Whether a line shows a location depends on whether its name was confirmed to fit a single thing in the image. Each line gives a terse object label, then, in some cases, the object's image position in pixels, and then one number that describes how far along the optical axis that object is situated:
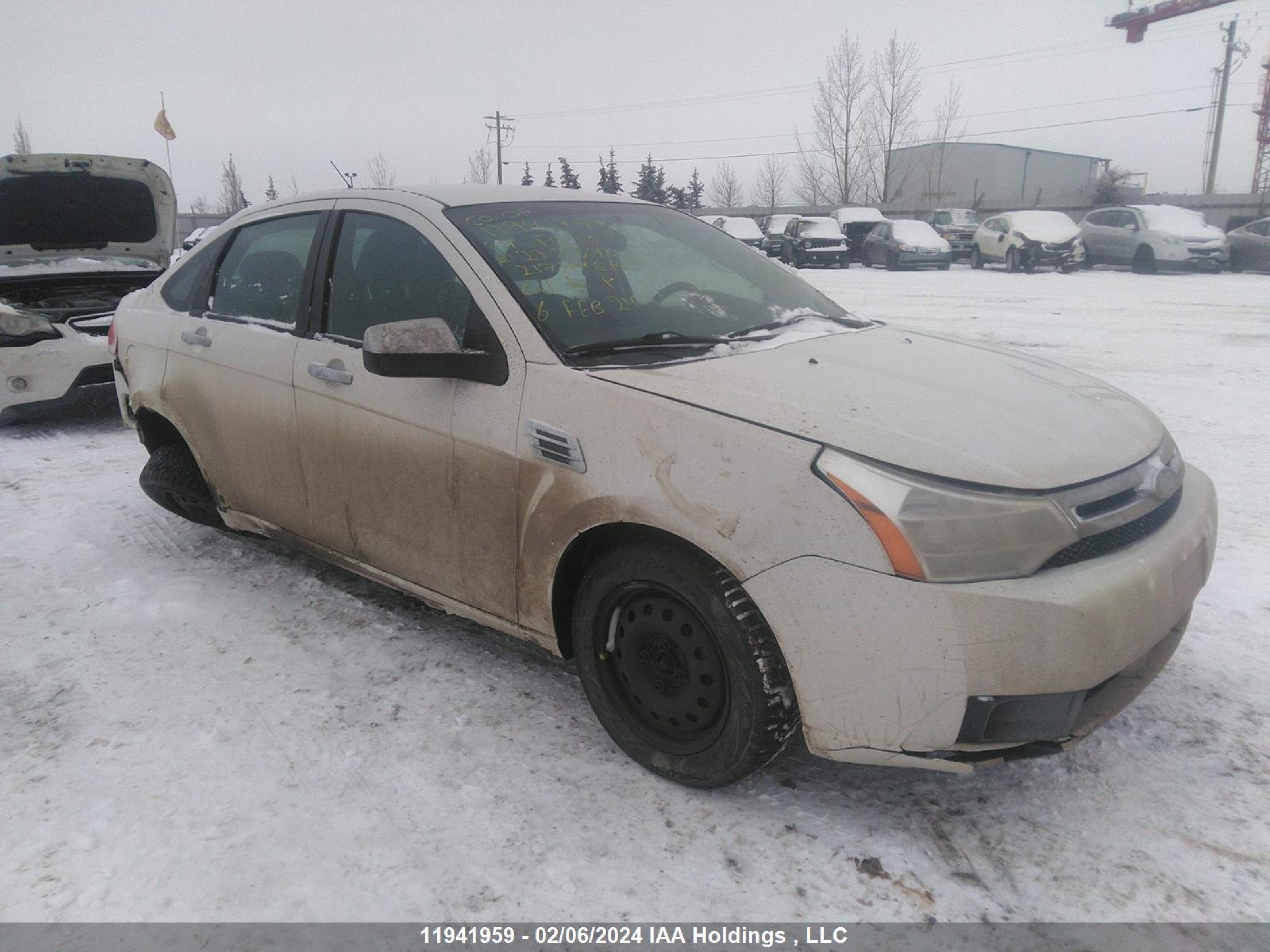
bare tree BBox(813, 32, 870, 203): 53.75
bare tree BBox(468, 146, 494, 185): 64.38
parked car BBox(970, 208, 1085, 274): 21.61
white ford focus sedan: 2.01
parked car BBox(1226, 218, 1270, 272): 20.27
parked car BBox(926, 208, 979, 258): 27.88
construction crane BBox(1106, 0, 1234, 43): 66.62
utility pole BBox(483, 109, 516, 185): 59.84
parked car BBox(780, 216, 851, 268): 26.41
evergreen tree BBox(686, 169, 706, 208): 67.44
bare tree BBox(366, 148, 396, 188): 61.94
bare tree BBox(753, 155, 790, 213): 71.50
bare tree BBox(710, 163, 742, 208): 75.50
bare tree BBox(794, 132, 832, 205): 58.66
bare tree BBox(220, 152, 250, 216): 65.81
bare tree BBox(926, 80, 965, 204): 55.34
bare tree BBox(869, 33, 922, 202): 52.84
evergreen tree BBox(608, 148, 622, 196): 68.50
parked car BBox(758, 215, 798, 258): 27.42
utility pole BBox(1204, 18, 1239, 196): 42.47
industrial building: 57.88
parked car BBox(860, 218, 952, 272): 24.19
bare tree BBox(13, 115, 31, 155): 55.47
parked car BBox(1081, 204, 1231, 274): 20.02
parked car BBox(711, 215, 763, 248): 25.80
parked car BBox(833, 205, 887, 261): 28.58
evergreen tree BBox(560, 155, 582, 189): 68.19
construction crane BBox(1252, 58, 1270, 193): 52.94
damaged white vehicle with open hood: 6.20
